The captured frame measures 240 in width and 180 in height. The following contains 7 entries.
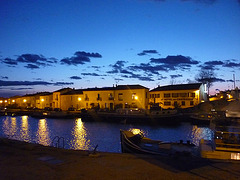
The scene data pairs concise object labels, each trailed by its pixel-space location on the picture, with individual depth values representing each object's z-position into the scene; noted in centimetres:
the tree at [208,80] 7356
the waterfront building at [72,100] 6811
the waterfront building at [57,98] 7352
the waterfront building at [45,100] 8006
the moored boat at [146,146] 1442
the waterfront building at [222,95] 7683
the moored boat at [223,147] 1009
